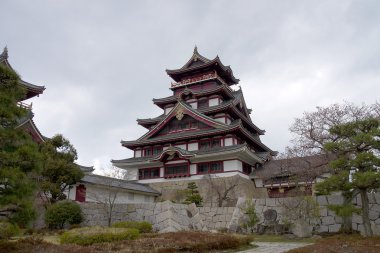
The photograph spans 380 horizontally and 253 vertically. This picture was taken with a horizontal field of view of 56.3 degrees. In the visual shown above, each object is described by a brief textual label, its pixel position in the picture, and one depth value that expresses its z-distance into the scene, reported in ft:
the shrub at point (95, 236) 43.39
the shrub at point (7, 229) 32.14
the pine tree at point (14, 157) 31.68
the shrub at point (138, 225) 62.80
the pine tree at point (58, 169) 71.05
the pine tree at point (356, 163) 45.88
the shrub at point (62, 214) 67.21
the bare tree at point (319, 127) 65.31
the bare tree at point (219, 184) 100.37
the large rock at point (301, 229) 59.72
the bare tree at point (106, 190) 91.09
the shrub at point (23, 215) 32.48
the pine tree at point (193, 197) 87.71
